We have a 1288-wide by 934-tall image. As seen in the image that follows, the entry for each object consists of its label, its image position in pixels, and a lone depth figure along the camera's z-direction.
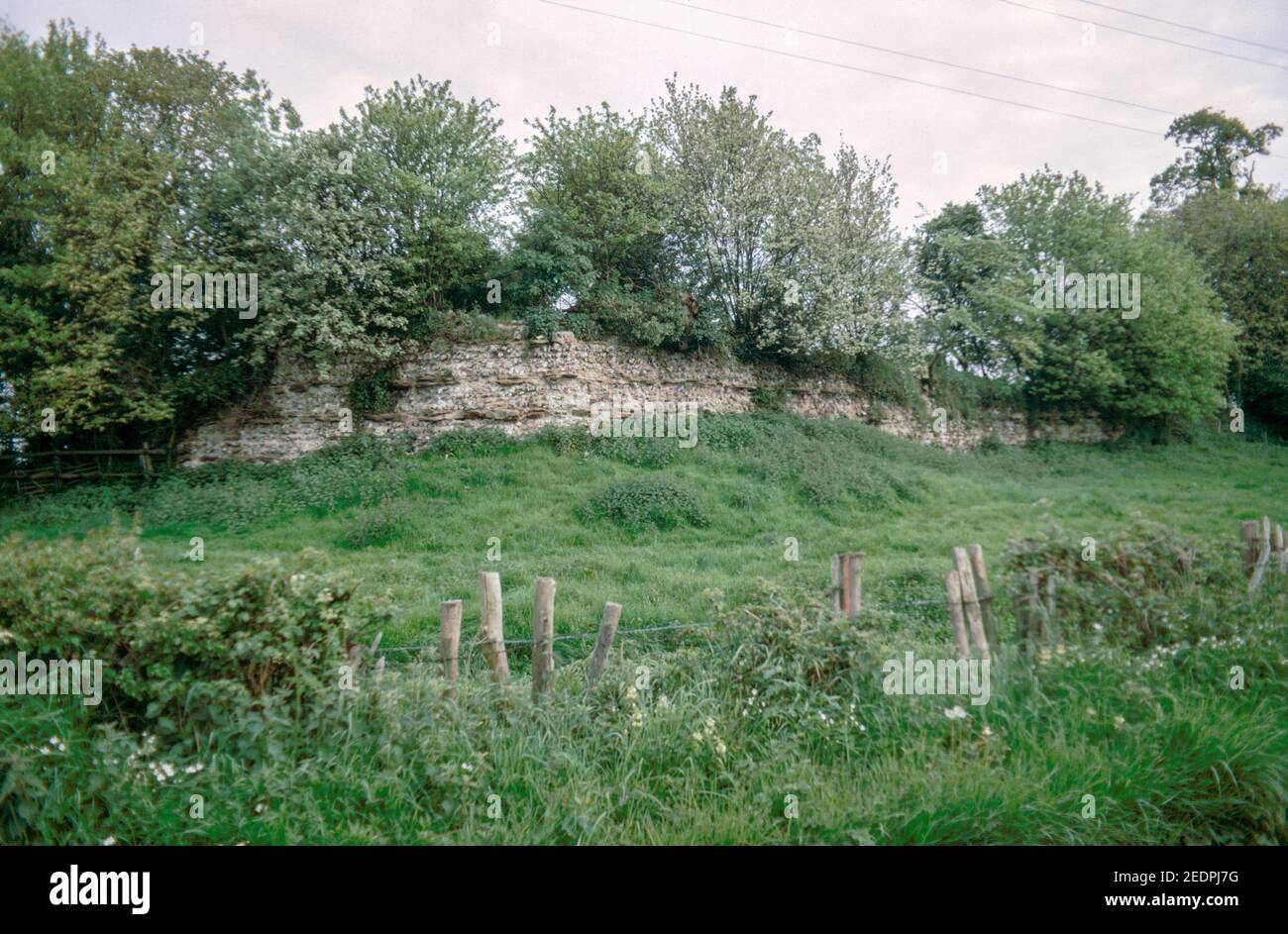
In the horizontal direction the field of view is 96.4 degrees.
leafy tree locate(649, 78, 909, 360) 19.45
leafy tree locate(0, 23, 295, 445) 13.71
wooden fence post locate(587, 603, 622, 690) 4.29
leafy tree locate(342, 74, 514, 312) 16.55
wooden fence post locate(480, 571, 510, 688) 4.20
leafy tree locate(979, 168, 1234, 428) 21.59
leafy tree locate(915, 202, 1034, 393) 21.53
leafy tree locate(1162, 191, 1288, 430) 24.91
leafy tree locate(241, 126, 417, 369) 15.05
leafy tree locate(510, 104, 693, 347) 17.48
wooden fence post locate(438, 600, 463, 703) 4.05
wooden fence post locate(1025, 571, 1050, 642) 4.72
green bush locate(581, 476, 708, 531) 12.34
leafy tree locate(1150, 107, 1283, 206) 27.47
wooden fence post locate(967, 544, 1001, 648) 4.78
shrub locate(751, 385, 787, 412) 20.48
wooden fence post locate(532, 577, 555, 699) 4.16
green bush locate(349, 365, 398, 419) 16.58
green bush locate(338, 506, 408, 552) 11.40
